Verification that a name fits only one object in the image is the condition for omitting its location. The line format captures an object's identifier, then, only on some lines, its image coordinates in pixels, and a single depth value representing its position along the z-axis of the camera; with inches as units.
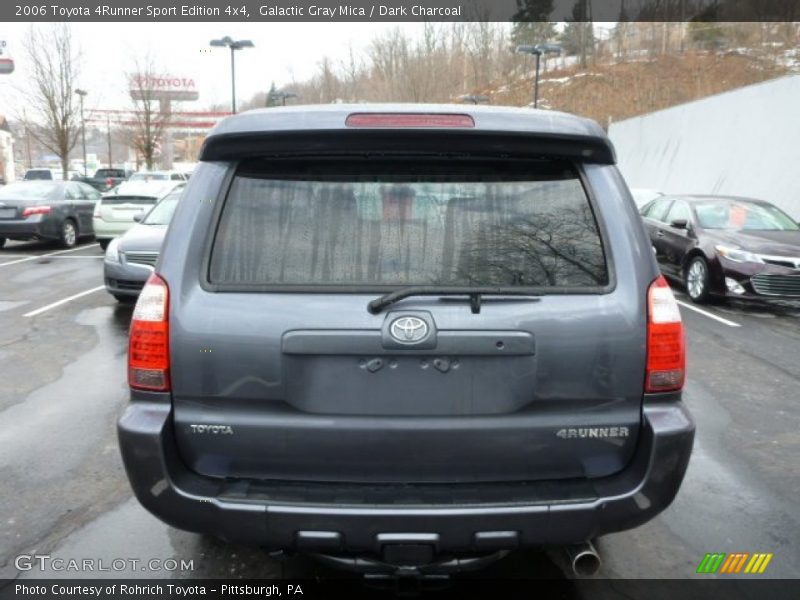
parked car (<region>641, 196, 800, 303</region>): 331.6
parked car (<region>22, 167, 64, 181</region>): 1514.4
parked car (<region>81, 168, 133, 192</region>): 1301.7
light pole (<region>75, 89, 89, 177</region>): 1203.9
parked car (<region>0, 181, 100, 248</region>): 540.7
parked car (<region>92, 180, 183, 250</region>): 512.7
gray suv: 81.2
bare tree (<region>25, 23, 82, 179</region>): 1091.3
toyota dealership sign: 1370.6
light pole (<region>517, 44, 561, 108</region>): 1074.8
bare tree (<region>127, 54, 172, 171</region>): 1373.0
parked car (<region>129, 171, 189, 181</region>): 983.0
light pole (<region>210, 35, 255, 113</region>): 1004.6
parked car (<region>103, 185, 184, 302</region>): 310.5
